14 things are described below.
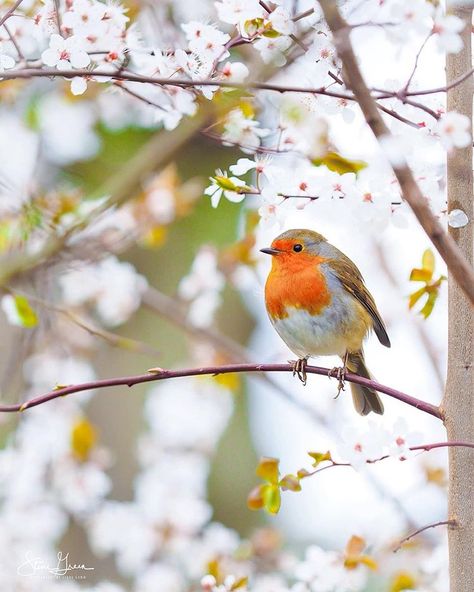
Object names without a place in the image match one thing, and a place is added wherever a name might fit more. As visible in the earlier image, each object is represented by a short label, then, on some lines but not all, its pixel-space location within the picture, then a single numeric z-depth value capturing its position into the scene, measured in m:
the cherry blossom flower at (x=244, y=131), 4.29
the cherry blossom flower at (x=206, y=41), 3.95
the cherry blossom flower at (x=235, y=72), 4.08
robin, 6.18
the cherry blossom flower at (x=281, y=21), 3.64
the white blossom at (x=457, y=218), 3.49
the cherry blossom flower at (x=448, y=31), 3.10
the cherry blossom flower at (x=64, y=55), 3.87
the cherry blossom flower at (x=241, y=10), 3.73
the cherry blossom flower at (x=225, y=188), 3.84
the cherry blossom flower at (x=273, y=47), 3.87
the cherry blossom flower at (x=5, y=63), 3.88
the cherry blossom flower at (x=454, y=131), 3.16
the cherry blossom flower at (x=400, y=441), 3.61
